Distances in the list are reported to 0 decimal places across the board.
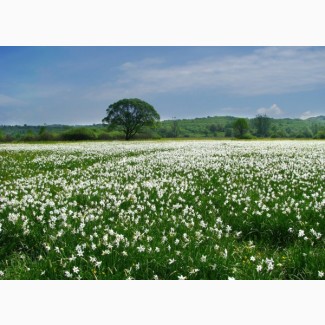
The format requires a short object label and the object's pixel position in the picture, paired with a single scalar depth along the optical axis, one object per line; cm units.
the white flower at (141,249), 473
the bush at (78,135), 7726
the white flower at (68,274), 421
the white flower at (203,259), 450
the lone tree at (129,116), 9262
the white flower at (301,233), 561
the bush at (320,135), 8786
